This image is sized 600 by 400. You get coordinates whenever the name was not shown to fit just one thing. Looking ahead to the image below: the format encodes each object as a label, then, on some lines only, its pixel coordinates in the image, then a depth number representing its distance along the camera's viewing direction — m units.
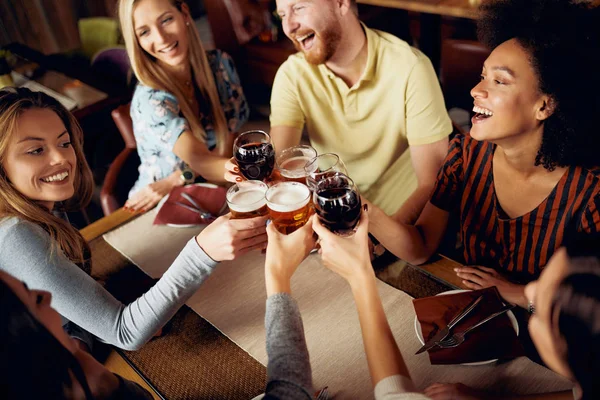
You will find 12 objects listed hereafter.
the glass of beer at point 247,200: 1.39
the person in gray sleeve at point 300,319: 1.01
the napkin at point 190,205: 1.78
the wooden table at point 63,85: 3.03
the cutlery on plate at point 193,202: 1.80
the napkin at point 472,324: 1.17
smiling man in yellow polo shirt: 1.98
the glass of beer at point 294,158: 1.58
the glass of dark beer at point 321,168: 1.37
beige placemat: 1.15
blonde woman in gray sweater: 1.34
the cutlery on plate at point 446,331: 1.19
